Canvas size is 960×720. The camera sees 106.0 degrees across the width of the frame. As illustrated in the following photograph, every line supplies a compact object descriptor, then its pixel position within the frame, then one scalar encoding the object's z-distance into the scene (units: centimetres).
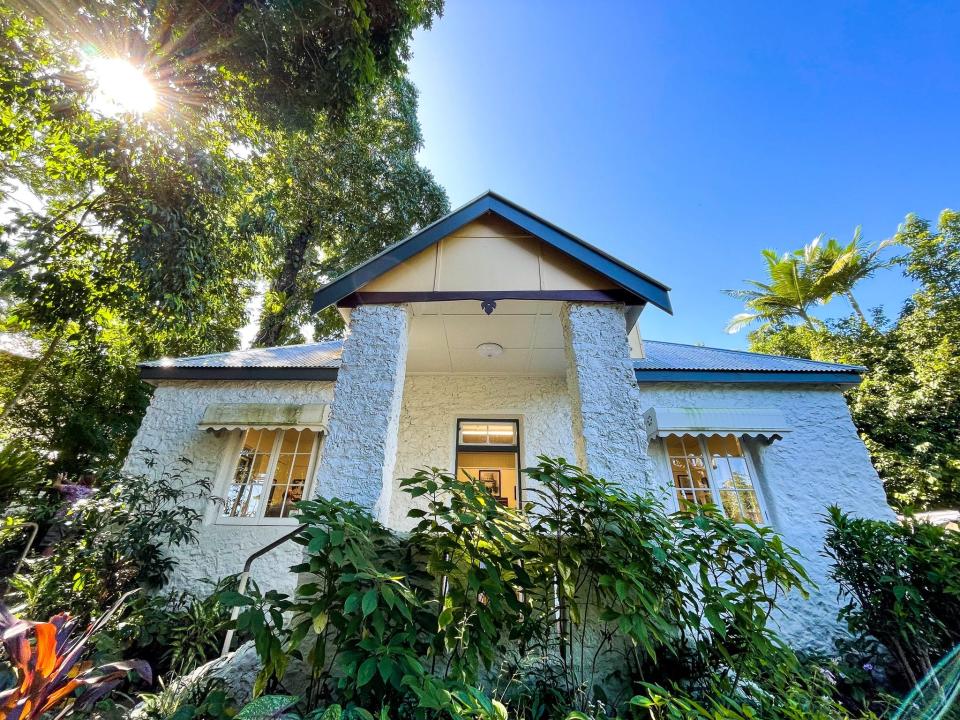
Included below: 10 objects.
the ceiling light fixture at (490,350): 526
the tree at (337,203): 1132
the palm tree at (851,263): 1388
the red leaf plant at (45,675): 185
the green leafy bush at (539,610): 205
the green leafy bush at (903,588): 328
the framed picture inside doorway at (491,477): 655
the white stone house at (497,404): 362
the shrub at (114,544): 423
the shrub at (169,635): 372
